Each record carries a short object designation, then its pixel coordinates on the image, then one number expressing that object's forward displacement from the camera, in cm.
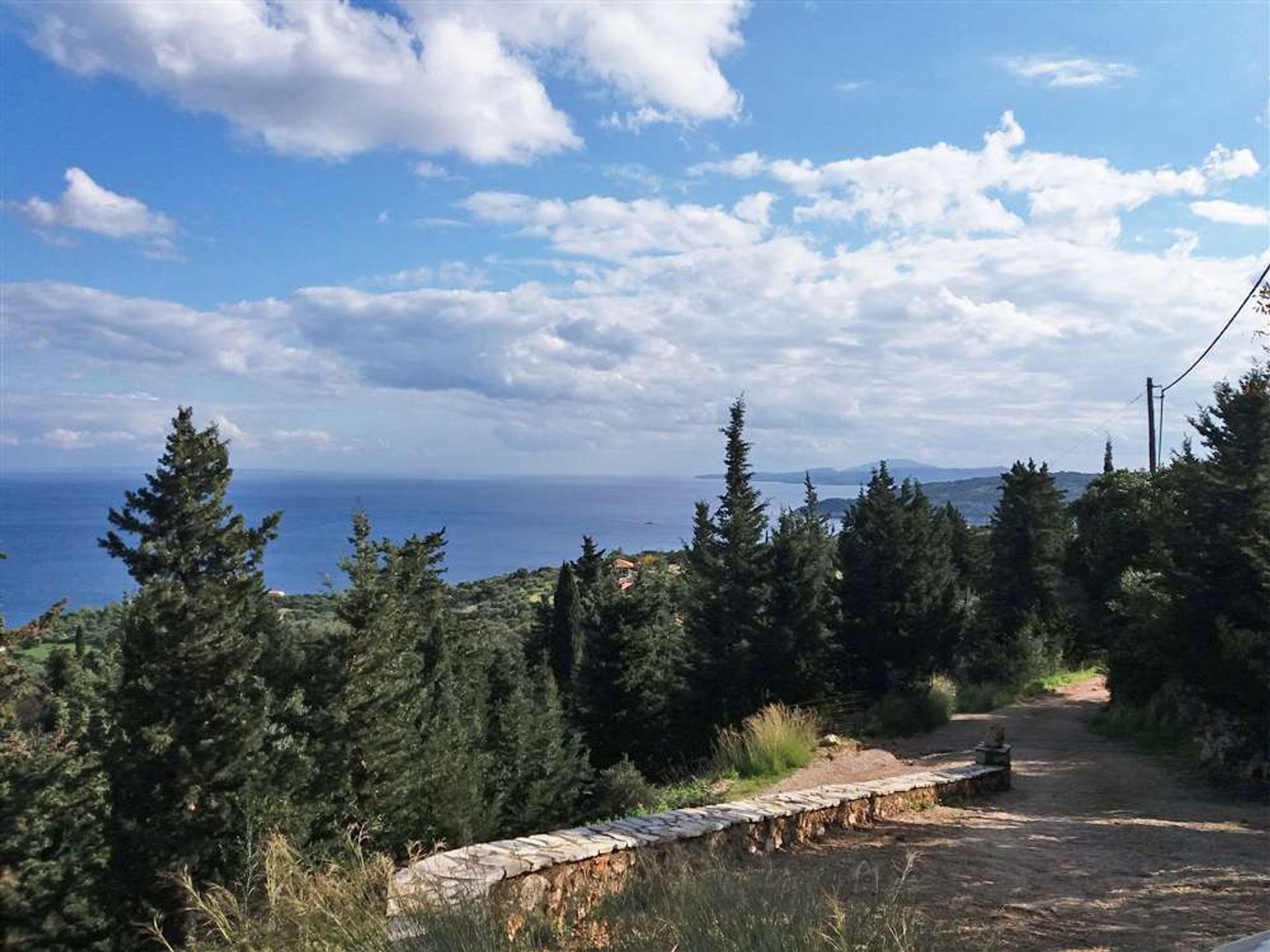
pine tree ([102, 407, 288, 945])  973
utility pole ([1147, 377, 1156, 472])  2766
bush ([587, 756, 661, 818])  1316
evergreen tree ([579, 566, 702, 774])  2158
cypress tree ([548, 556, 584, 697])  3256
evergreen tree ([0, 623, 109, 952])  1120
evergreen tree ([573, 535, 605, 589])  3662
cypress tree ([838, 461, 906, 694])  2114
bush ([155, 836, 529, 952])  319
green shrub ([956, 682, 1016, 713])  1767
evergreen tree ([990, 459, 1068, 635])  2652
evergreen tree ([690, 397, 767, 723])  2031
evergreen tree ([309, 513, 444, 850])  1088
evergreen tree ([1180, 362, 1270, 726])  947
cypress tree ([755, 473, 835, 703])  2012
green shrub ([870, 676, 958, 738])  1502
